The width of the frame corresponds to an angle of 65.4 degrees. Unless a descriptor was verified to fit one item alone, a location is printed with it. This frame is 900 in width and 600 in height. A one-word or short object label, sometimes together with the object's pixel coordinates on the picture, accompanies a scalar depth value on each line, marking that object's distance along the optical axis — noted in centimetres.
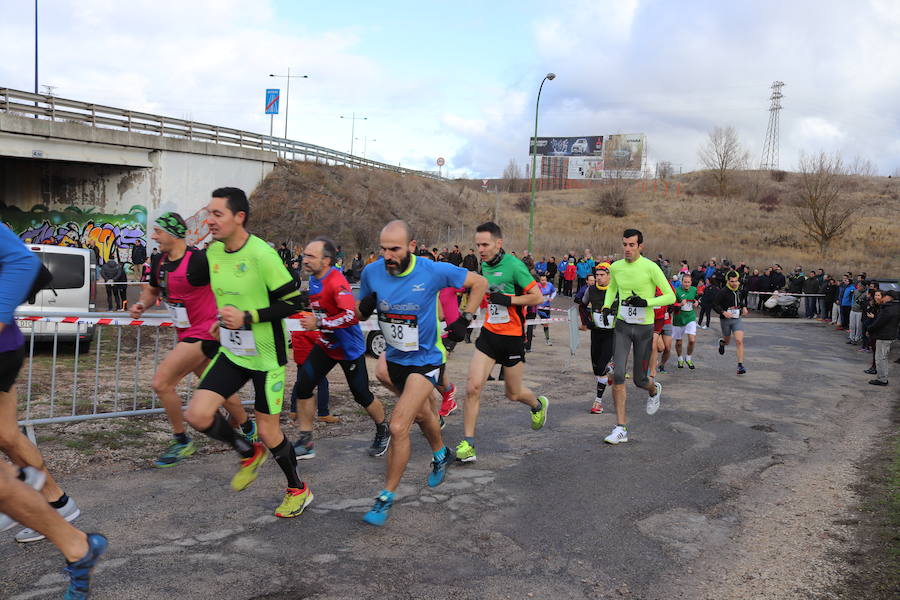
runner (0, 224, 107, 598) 327
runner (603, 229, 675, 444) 739
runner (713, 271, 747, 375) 1262
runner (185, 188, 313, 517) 455
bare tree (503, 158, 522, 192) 10465
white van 1077
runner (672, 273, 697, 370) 1295
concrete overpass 2488
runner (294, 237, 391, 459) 637
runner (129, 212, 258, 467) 553
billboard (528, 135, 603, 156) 8862
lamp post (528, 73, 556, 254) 3322
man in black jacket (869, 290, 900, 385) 1193
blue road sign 3419
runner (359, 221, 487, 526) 481
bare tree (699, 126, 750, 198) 7581
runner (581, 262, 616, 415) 832
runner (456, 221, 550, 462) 637
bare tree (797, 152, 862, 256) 4878
